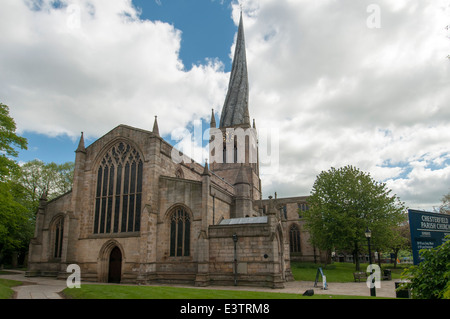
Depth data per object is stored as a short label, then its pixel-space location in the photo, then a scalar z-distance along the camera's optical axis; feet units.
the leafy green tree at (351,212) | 101.86
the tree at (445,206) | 159.12
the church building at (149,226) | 71.05
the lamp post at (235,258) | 69.02
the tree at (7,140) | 71.36
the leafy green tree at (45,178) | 139.95
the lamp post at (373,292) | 49.85
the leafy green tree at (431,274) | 20.80
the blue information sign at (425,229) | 44.78
